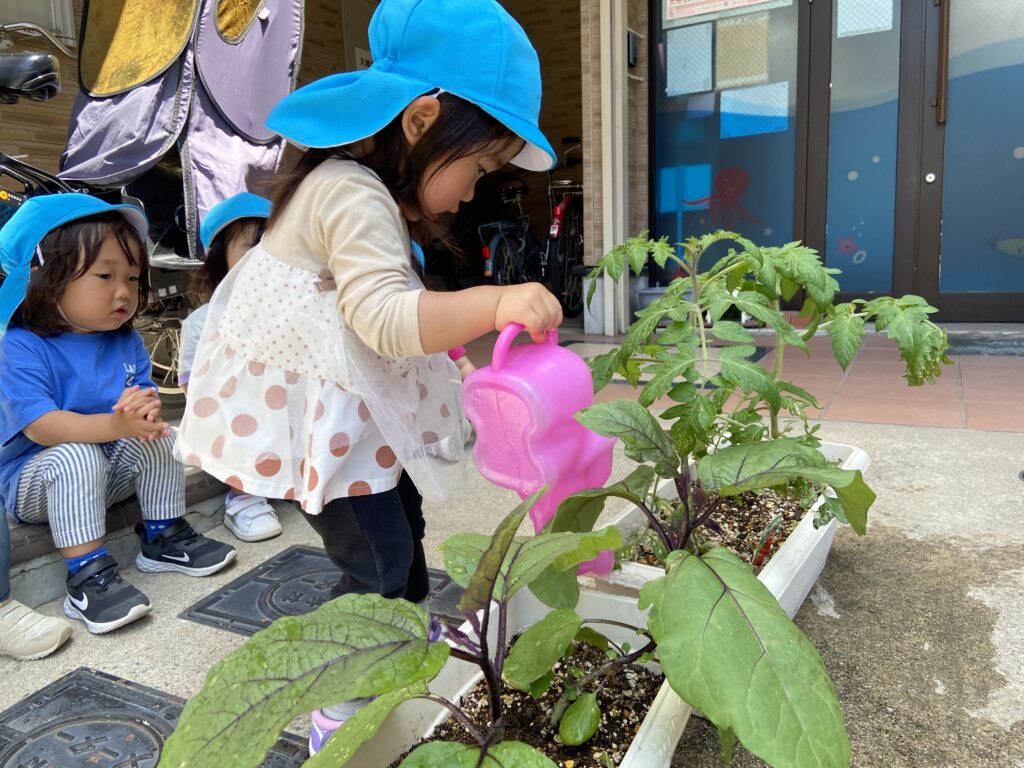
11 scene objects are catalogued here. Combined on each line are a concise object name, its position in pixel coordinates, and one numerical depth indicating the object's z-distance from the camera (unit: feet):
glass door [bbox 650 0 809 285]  15.12
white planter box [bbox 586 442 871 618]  3.42
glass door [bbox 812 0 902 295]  14.25
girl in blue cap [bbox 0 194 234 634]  4.98
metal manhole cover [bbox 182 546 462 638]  4.77
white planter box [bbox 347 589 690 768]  2.18
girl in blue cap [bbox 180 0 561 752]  3.20
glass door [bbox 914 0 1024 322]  13.43
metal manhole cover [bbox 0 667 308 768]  3.50
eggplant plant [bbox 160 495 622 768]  1.60
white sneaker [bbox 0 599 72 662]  4.39
